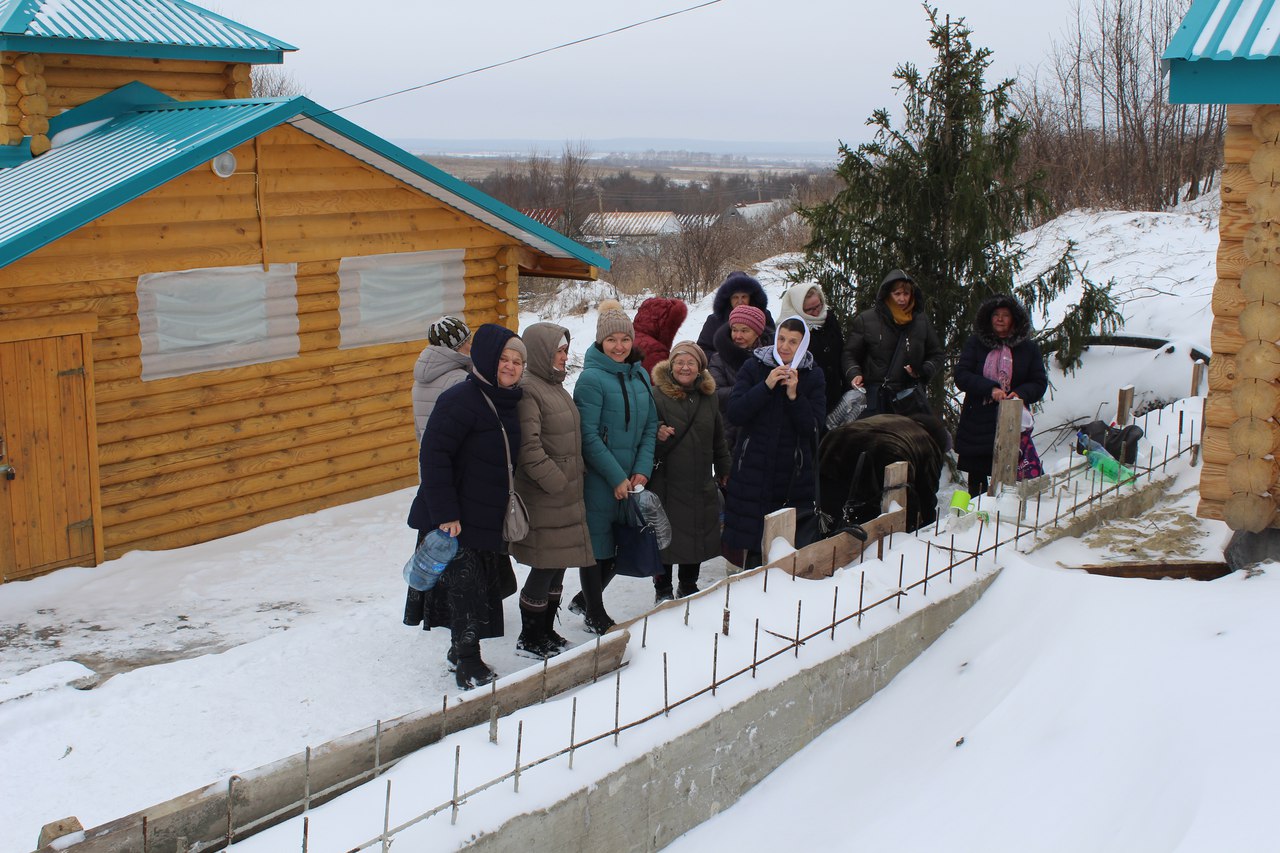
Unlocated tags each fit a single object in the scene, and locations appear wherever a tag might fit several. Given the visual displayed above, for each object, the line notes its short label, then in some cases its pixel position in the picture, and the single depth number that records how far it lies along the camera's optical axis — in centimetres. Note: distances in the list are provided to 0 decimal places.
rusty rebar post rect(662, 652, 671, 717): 447
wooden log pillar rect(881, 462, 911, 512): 643
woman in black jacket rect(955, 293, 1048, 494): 768
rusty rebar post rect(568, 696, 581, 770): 409
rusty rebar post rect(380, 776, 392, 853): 345
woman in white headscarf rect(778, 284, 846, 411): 789
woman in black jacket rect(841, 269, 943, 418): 821
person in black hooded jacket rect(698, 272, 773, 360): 770
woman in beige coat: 570
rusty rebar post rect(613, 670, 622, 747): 421
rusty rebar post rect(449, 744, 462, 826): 364
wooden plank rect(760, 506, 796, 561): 577
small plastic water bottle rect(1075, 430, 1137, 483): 730
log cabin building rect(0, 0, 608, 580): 790
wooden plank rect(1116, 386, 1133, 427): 881
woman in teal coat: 600
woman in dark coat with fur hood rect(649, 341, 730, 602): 638
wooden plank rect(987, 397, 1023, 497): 723
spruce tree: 933
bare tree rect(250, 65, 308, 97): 4022
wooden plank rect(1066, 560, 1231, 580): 609
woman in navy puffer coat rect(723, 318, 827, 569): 628
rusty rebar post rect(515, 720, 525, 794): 394
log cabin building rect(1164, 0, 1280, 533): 545
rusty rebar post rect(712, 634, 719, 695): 457
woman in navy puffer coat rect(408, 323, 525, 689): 538
